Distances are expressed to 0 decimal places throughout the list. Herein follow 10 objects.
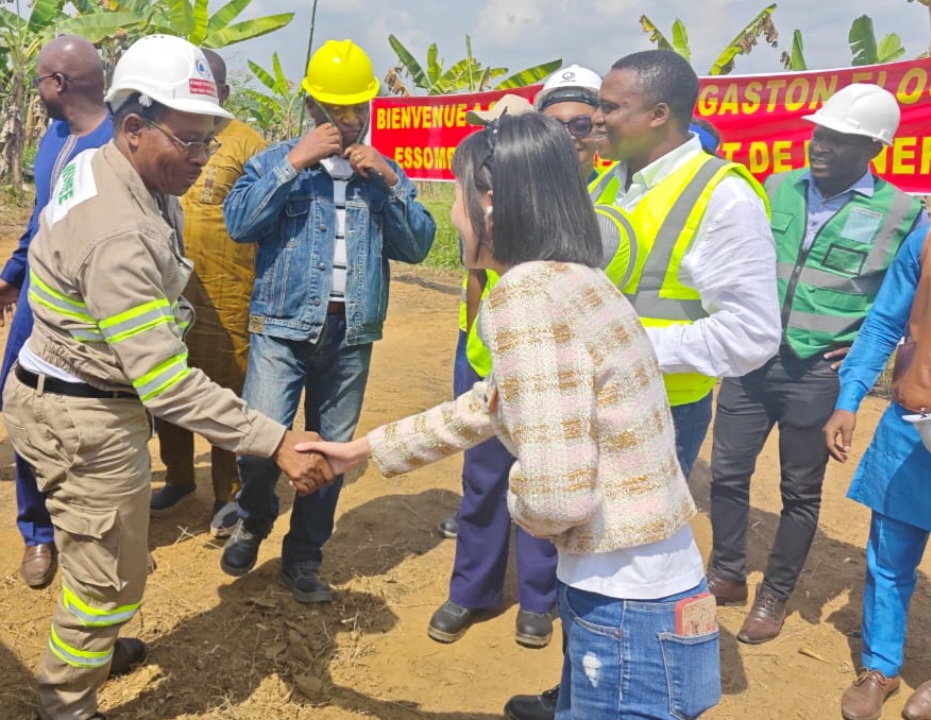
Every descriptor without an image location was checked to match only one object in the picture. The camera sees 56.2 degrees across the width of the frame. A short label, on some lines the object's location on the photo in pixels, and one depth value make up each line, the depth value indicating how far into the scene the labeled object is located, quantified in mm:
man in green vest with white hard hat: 3652
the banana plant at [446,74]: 15281
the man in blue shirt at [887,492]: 3254
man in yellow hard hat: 3359
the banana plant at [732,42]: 11998
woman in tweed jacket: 1654
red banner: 6398
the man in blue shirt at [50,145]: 3654
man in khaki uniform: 2363
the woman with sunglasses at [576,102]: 3537
